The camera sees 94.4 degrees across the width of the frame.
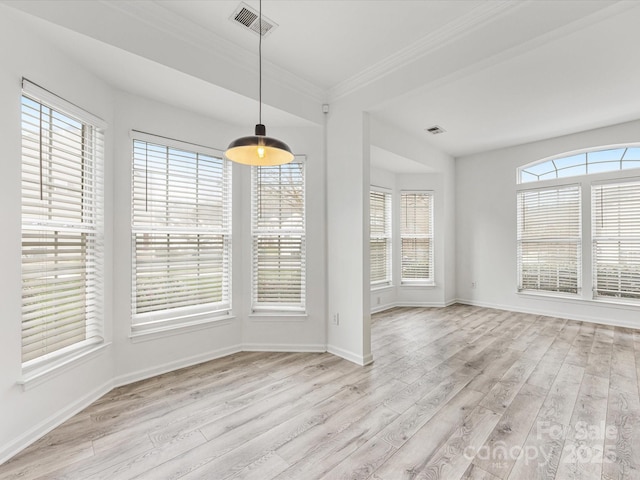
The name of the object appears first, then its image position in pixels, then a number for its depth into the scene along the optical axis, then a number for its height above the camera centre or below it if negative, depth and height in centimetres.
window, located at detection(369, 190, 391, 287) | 562 +4
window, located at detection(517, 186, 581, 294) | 497 +0
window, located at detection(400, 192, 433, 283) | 598 +10
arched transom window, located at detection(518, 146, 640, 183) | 450 +125
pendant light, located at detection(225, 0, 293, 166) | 180 +58
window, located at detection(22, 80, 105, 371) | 204 +10
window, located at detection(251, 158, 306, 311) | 359 +2
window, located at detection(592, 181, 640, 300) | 446 -1
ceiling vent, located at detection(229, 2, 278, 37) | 231 +180
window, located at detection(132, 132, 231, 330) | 290 +9
